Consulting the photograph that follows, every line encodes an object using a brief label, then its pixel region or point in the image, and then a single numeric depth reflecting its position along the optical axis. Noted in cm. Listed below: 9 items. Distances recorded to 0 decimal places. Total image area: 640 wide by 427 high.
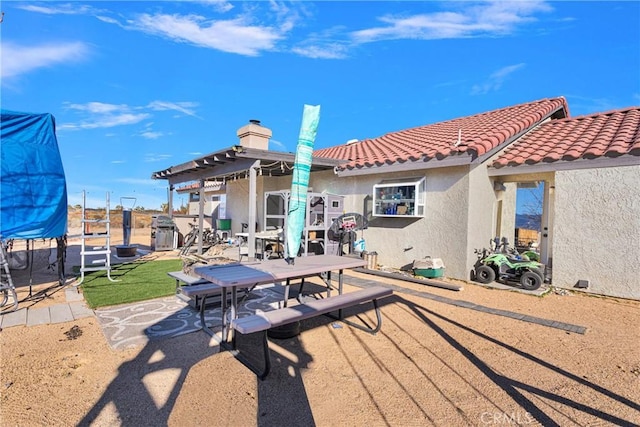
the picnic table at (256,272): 356
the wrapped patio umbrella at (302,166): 420
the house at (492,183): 622
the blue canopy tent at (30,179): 540
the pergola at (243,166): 836
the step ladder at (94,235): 683
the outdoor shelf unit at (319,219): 911
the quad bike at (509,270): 664
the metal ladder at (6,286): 477
